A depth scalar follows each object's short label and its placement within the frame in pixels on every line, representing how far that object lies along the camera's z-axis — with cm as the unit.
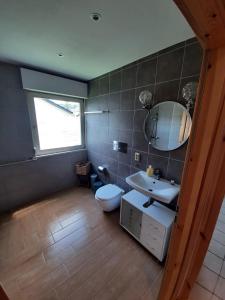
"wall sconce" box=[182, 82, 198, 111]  129
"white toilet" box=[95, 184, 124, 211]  207
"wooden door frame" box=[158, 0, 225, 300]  46
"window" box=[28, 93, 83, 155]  235
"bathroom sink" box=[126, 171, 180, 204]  135
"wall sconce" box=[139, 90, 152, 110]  169
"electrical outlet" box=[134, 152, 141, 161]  195
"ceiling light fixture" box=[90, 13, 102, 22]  103
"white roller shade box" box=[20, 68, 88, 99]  203
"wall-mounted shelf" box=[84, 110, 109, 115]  245
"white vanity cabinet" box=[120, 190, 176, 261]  143
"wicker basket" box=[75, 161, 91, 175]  284
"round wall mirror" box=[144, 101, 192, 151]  147
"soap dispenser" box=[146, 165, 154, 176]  175
